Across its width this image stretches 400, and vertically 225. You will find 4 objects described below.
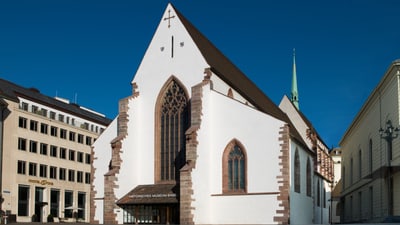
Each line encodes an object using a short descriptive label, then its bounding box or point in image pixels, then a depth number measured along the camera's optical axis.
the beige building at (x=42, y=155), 69.56
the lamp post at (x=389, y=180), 38.41
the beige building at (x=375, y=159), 38.69
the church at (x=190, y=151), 39.38
